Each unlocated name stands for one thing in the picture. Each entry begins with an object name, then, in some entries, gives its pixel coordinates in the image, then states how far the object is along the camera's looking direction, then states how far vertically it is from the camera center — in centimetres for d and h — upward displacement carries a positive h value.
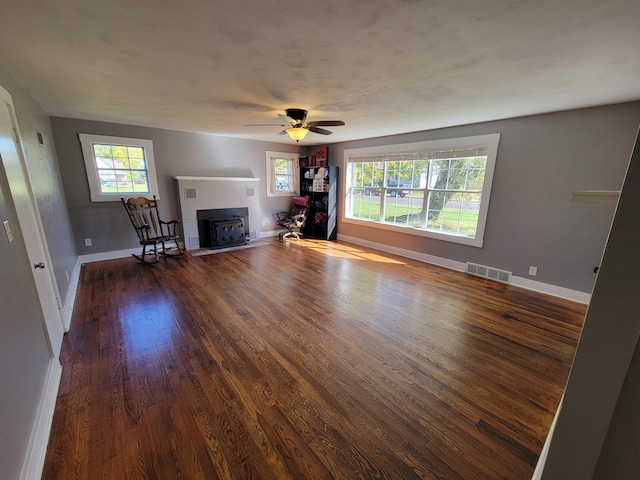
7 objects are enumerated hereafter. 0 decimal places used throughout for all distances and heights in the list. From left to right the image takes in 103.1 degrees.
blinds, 387 +50
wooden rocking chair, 434 -81
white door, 174 -28
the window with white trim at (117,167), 421 +24
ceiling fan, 314 +72
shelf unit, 608 -34
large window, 394 -5
